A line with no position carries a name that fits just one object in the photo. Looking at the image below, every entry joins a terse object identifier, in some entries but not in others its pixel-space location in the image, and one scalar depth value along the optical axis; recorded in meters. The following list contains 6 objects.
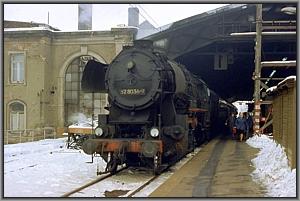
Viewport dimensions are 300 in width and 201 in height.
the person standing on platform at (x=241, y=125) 23.75
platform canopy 21.31
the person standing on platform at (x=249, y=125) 24.20
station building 18.98
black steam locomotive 11.38
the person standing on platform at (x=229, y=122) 34.84
